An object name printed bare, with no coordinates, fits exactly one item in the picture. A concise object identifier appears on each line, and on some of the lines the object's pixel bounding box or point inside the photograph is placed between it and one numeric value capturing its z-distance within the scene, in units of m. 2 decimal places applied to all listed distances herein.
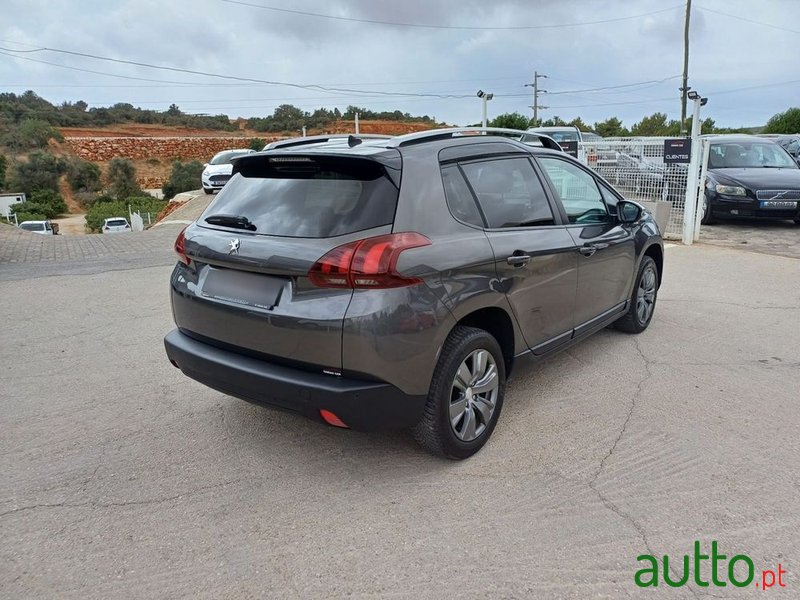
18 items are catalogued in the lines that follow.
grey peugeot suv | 2.79
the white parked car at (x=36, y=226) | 29.09
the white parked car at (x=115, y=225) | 31.31
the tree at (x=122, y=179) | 51.91
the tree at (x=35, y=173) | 49.91
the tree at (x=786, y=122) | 39.09
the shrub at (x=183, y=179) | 47.28
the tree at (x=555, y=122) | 58.91
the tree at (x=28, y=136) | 56.13
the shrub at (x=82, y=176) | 53.70
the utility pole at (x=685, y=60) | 31.92
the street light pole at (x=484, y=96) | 14.24
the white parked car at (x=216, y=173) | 21.25
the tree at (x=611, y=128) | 56.56
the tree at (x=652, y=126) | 55.06
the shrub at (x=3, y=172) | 49.34
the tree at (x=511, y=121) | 40.87
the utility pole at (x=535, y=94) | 59.41
